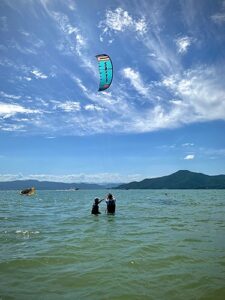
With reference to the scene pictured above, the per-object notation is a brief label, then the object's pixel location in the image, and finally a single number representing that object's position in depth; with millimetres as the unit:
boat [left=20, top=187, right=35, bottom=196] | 73552
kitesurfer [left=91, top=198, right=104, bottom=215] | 20231
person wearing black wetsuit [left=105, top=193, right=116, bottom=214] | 20164
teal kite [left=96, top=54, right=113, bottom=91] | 13636
